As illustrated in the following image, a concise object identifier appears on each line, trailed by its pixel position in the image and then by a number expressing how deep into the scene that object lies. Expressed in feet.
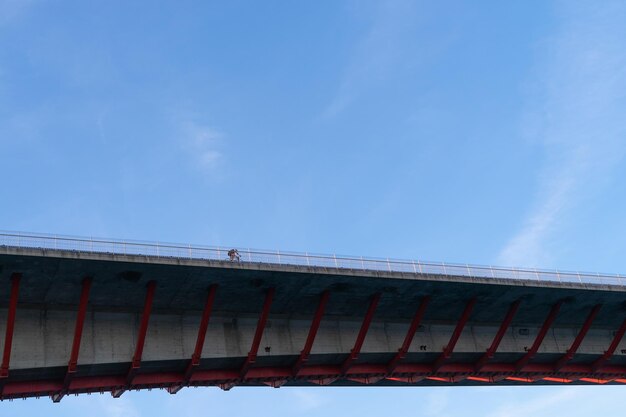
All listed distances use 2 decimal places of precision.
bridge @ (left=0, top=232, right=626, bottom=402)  135.03
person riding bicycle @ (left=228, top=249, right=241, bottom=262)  143.84
